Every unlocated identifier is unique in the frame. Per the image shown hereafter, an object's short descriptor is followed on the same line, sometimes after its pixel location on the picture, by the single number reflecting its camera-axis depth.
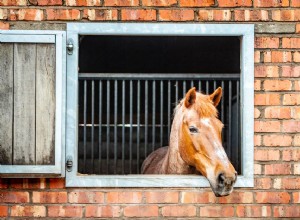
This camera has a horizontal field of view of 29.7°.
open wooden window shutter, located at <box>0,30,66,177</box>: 4.43
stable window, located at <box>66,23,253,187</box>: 4.56
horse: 4.11
